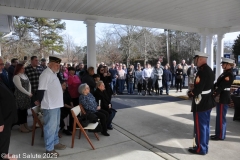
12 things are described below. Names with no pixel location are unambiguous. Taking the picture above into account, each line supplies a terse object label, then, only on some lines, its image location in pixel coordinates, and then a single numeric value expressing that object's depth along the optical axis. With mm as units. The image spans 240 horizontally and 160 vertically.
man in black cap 3139
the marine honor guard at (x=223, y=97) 3865
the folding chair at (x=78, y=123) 3521
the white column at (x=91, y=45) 6335
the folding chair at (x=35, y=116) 3771
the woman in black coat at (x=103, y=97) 4426
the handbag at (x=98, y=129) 3822
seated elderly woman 3945
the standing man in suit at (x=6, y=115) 2100
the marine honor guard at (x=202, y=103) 3340
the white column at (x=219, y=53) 9422
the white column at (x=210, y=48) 9500
